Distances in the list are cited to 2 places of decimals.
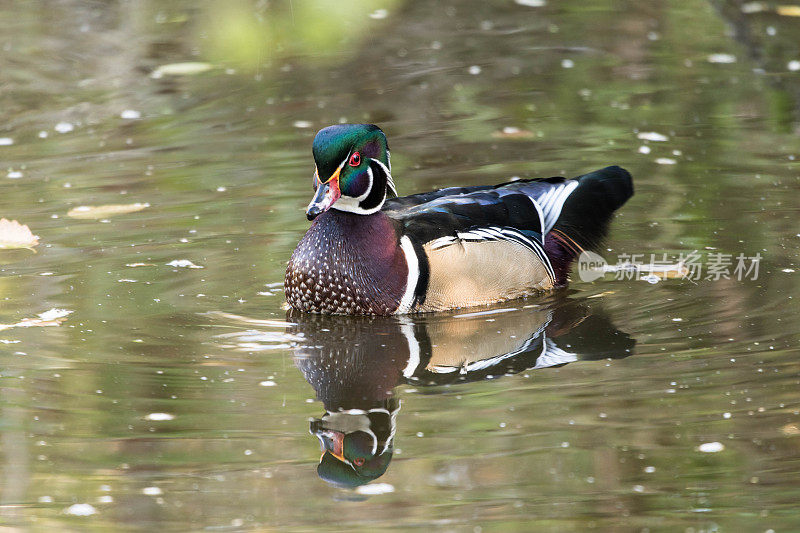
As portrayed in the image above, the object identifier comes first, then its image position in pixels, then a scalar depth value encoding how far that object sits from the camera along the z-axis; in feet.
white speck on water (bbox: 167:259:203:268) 50.95
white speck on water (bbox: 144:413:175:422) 37.52
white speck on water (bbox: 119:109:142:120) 72.13
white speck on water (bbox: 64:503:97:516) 31.83
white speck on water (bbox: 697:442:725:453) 34.32
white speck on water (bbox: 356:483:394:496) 32.71
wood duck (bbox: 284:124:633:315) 45.32
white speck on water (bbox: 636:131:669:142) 65.10
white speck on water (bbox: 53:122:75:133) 70.28
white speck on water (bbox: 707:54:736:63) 78.84
